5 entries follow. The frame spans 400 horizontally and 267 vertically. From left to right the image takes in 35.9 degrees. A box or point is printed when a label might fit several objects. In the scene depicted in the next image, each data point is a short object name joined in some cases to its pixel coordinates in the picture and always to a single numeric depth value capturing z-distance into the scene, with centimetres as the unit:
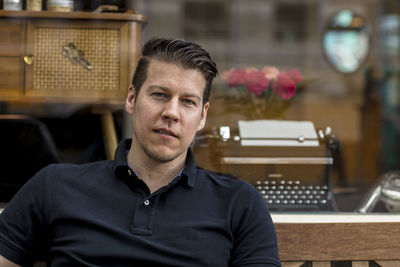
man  168
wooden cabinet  236
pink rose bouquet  267
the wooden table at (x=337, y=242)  216
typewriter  246
